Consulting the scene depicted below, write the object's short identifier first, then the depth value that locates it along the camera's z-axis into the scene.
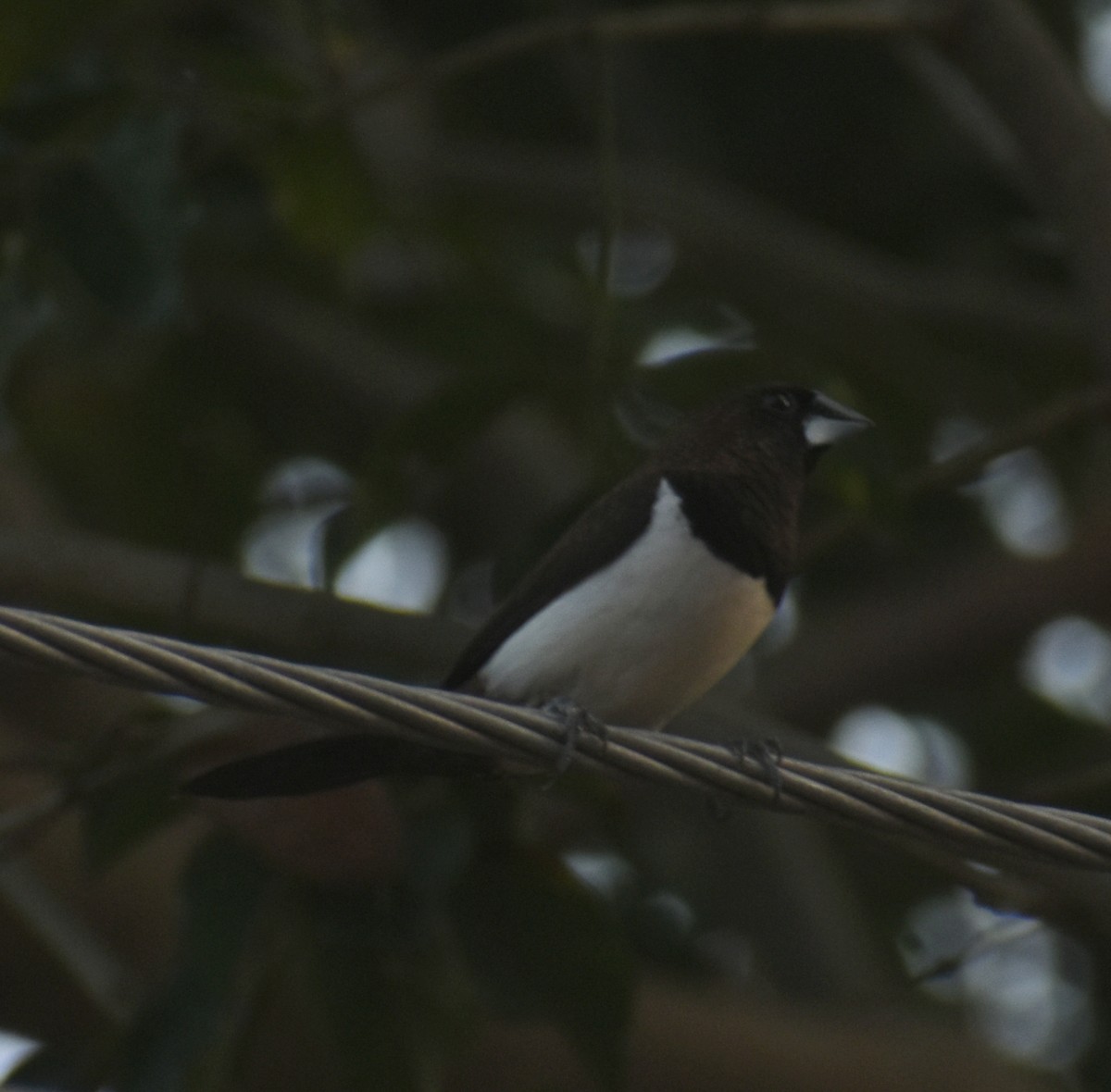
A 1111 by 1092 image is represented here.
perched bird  6.74
